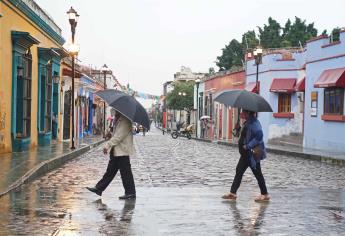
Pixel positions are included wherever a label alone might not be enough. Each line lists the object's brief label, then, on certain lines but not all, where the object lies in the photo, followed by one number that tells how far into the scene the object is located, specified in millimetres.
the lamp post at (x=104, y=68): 40812
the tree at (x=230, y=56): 74000
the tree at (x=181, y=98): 80312
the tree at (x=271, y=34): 66562
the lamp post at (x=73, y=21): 22703
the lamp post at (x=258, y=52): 32109
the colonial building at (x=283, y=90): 36219
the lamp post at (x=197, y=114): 64113
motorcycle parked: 48312
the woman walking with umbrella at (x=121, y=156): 9875
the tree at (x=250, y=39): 67119
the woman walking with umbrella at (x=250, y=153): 9898
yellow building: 18328
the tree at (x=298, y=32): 65000
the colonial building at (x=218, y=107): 46812
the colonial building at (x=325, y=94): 26266
